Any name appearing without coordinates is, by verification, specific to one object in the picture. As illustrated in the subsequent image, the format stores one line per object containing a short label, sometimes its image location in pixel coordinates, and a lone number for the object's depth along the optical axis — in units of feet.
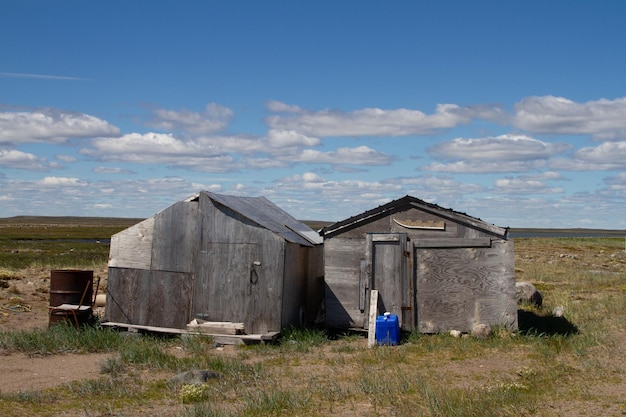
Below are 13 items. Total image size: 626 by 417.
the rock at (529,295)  67.10
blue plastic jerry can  48.91
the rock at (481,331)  49.35
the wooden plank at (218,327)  50.62
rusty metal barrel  53.57
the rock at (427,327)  52.06
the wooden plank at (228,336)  49.26
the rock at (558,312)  60.39
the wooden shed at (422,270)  51.08
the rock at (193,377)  36.06
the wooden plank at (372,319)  48.65
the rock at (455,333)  50.52
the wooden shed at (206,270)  51.55
